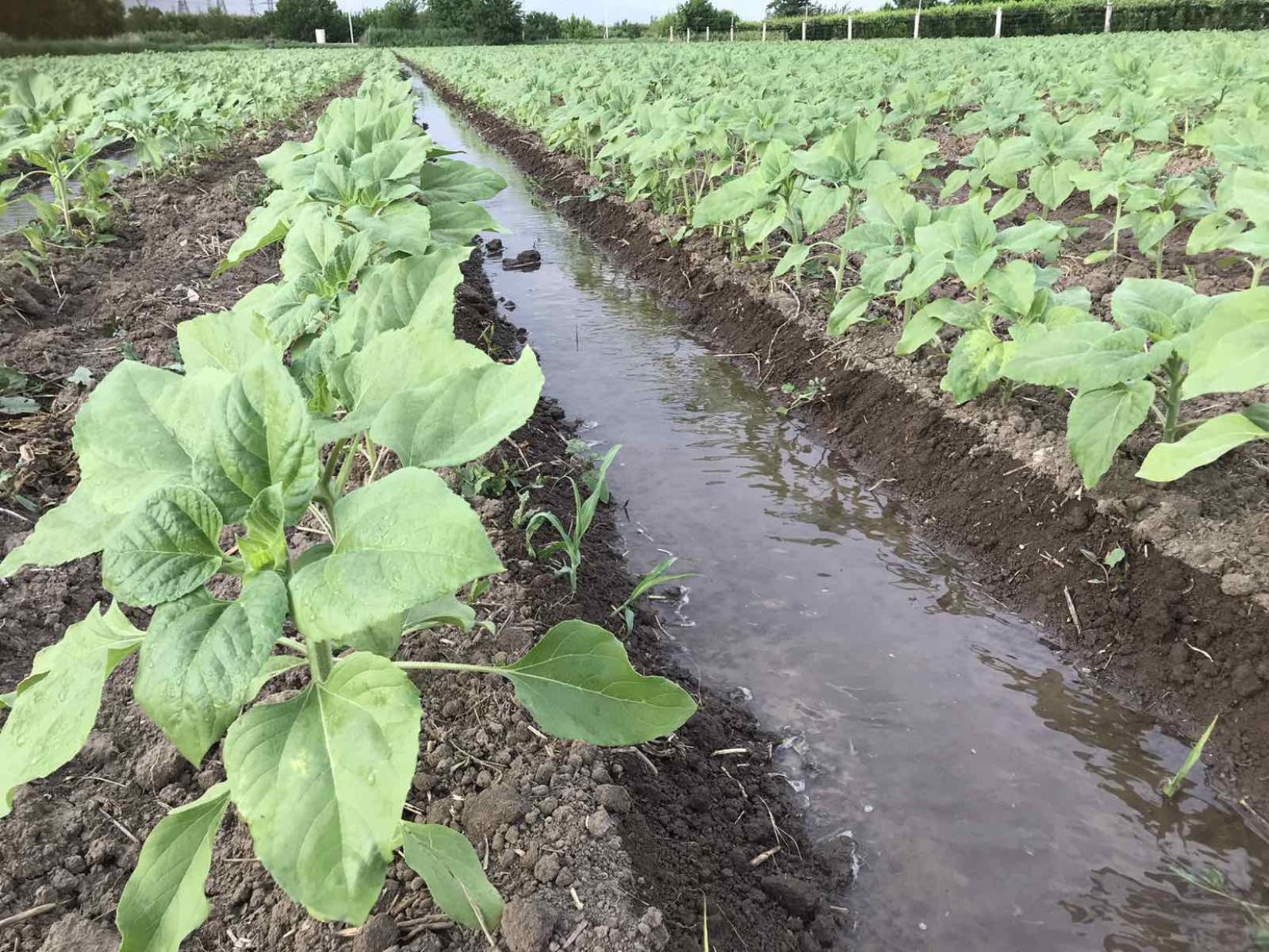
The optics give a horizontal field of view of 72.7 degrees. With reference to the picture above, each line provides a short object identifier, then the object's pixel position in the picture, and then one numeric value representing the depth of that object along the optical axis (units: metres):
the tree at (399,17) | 67.44
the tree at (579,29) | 61.56
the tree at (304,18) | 60.22
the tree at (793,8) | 57.69
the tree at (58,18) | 43.78
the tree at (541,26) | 57.62
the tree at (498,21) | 54.12
